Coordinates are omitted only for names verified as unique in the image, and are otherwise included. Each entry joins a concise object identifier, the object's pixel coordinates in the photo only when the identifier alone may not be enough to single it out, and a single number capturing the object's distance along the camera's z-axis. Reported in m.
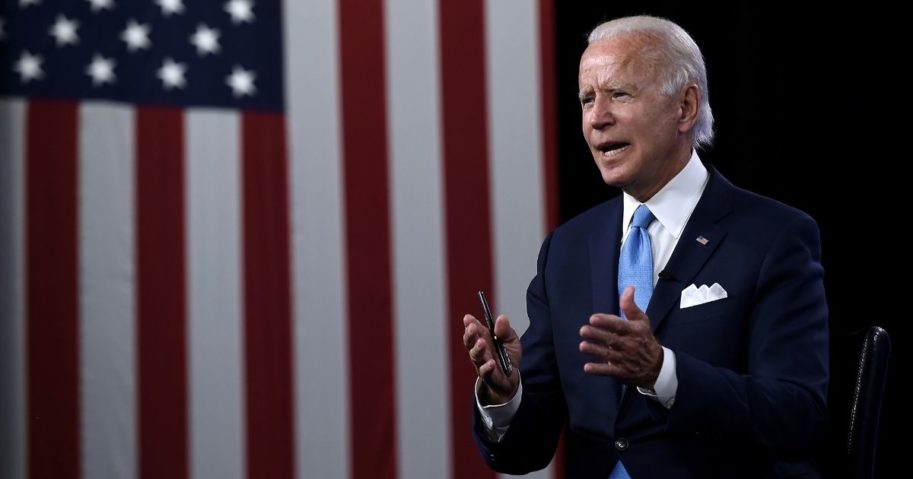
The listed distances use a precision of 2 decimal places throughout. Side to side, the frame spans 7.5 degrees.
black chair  8.99
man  8.84
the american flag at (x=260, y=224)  10.04
